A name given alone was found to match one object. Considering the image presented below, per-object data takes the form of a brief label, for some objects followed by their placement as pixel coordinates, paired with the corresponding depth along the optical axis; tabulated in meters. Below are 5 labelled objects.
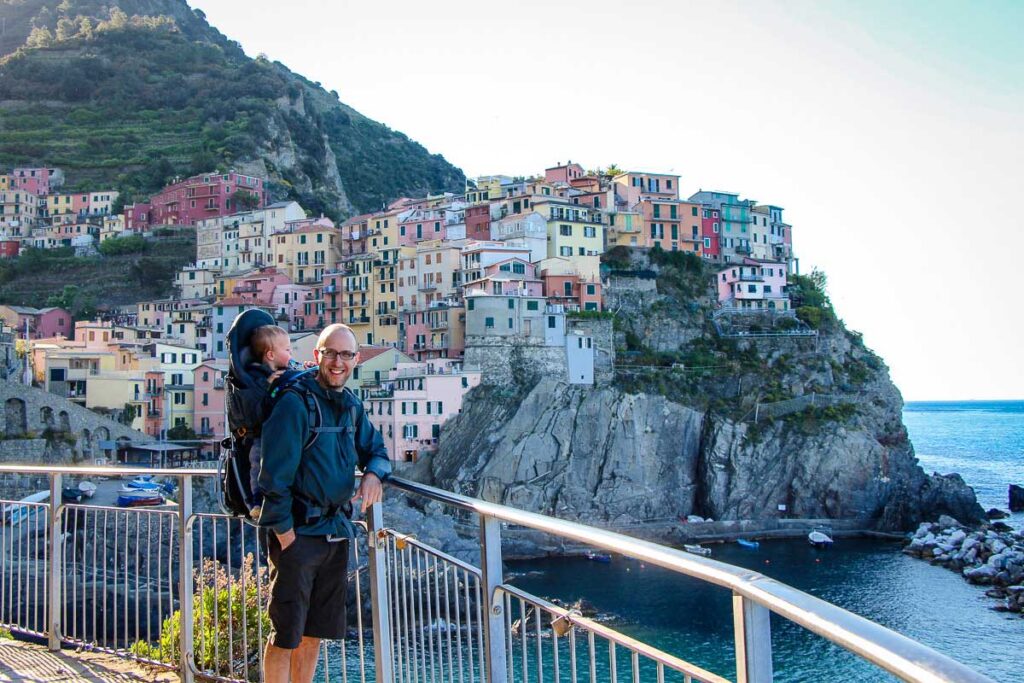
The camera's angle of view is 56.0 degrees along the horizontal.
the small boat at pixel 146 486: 35.56
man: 4.16
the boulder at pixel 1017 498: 60.12
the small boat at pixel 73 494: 33.26
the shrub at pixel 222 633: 5.44
